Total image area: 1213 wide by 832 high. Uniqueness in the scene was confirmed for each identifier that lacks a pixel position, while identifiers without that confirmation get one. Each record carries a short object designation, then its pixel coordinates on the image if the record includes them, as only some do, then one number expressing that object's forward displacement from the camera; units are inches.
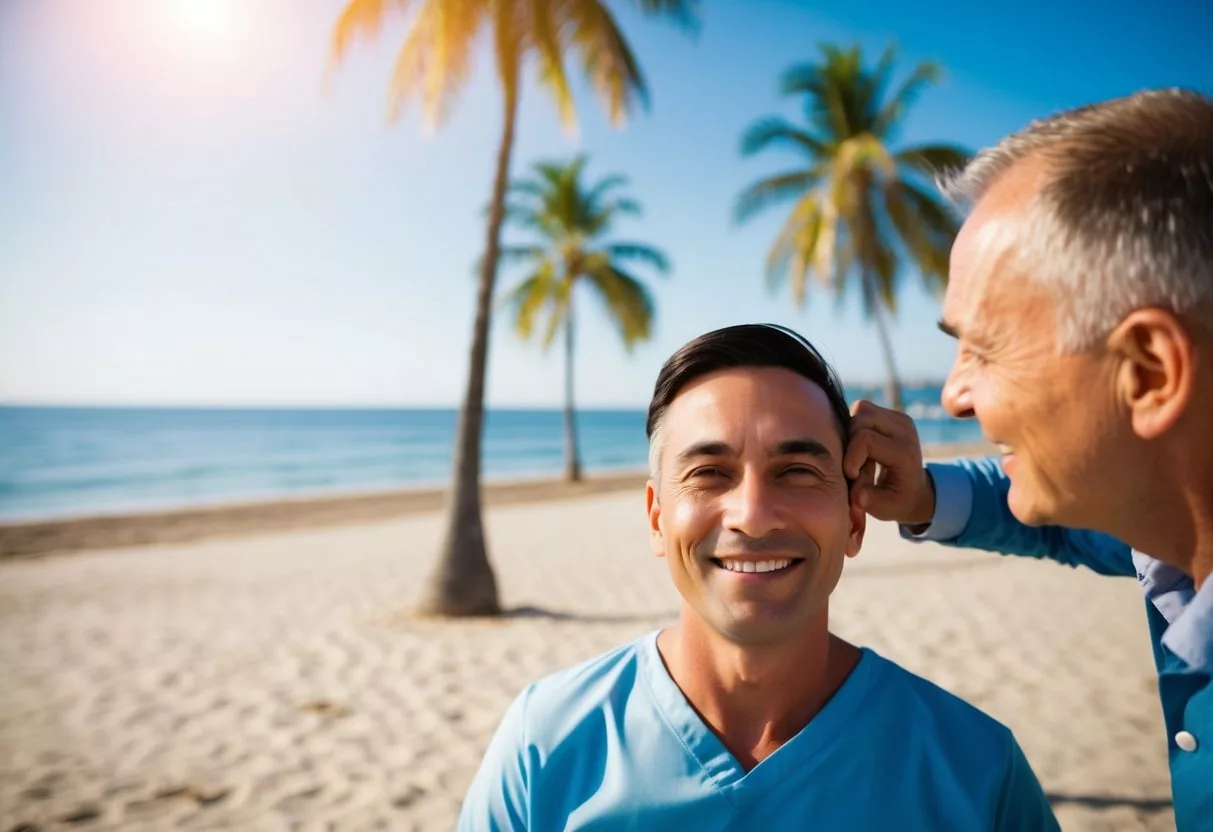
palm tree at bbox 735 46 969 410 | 753.6
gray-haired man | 40.7
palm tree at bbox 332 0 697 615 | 285.6
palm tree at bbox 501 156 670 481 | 912.9
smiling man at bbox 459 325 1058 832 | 54.7
